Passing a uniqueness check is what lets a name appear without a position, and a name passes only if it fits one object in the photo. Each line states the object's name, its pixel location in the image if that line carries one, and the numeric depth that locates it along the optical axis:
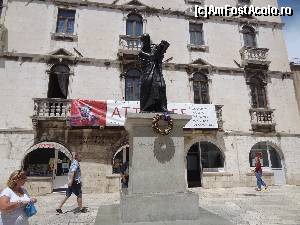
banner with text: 12.98
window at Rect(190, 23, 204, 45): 16.50
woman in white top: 3.29
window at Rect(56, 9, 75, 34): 14.92
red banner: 12.72
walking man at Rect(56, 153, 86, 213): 7.43
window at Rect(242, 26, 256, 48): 17.25
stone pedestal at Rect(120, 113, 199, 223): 4.61
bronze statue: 5.62
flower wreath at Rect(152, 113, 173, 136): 5.06
